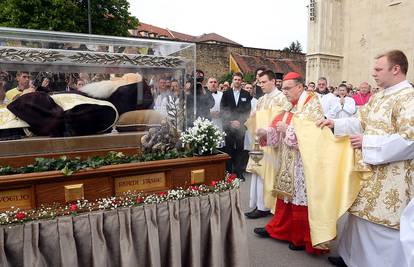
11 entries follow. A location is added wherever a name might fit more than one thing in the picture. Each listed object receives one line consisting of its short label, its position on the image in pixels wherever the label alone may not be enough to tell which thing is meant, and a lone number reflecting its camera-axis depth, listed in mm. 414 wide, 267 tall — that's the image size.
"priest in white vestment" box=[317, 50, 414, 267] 2662
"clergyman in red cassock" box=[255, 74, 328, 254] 3443
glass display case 2426
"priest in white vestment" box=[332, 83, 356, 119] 8297
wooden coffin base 1936
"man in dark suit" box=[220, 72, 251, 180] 6176
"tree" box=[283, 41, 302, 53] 60678
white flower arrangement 2576
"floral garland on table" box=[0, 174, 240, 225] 1881
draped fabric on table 1893
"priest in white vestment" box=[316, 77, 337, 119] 8231
